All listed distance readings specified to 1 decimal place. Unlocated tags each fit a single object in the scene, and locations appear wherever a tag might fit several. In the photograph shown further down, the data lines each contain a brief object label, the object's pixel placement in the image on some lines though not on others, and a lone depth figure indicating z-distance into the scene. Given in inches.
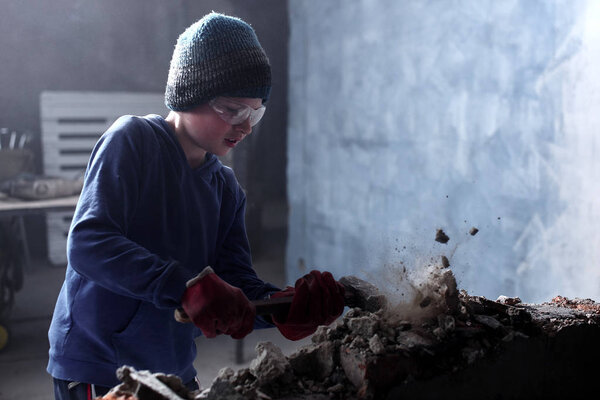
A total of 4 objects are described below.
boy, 55.7
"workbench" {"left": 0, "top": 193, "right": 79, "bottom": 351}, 156.1
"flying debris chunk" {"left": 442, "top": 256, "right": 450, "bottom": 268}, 64.2
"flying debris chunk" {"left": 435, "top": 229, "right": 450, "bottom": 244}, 66.5
